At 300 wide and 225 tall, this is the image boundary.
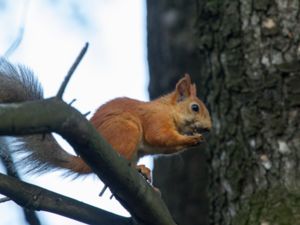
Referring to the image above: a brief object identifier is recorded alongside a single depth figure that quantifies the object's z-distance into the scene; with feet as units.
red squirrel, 16.81
